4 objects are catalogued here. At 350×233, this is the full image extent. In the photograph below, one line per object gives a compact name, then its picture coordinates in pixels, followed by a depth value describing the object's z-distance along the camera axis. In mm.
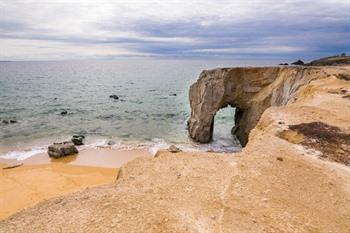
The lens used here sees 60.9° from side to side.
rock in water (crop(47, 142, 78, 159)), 26047
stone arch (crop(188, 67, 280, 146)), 30859
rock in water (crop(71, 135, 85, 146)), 30016
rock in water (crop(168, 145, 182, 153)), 26453
